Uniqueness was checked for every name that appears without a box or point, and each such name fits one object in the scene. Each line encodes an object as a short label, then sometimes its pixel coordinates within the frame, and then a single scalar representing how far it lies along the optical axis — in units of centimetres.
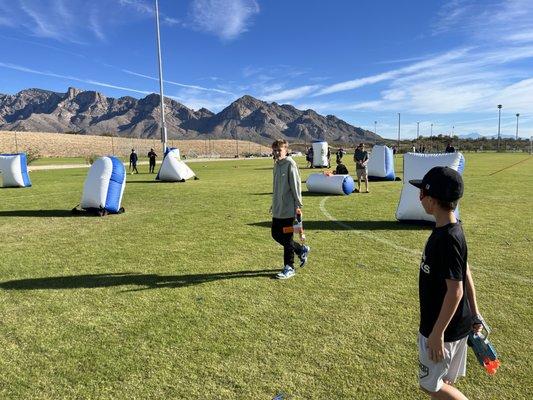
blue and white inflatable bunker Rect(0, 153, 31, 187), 2012
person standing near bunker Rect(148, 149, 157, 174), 2872
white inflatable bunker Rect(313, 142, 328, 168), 3397
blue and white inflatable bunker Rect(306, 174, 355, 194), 1546
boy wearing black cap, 245
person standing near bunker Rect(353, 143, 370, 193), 1609
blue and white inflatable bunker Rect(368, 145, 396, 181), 2122
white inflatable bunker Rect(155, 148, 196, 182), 2192
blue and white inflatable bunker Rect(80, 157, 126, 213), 1161
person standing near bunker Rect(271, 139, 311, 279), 611
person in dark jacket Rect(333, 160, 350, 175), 1742
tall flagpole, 3459
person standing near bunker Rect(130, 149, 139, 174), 2846
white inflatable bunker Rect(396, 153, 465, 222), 934
